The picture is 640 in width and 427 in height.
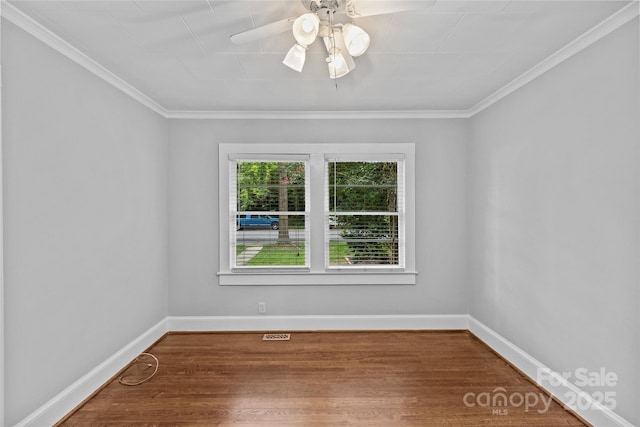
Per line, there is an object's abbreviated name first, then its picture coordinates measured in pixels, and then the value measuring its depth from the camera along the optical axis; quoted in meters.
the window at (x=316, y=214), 3.88
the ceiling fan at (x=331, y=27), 1.46
